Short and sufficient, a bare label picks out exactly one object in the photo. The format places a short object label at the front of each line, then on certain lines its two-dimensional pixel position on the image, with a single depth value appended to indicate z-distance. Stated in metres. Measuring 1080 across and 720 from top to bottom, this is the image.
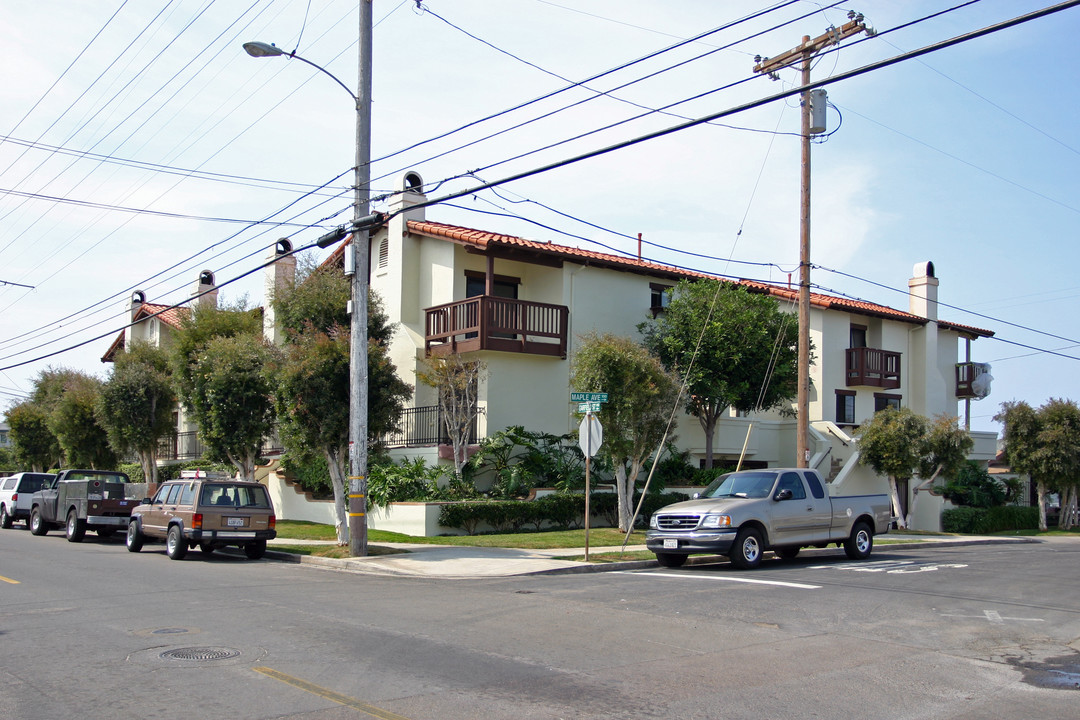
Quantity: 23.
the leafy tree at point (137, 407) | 31.11
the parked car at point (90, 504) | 22.56
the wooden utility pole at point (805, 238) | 20.92
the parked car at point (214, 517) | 17.91
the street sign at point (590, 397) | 17.33
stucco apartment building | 24.77
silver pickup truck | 15.62
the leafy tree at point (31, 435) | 41.69
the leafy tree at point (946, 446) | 27.47
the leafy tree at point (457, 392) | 23.33
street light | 17.48
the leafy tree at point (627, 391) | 20.56
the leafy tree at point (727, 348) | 26.09
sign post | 17.33
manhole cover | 8.16
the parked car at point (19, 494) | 27.84
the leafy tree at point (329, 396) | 18.73
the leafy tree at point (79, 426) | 34.66
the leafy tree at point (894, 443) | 27.48
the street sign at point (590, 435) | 17.34
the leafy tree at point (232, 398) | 23.95
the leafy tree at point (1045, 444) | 32.62
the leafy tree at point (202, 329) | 28.00
